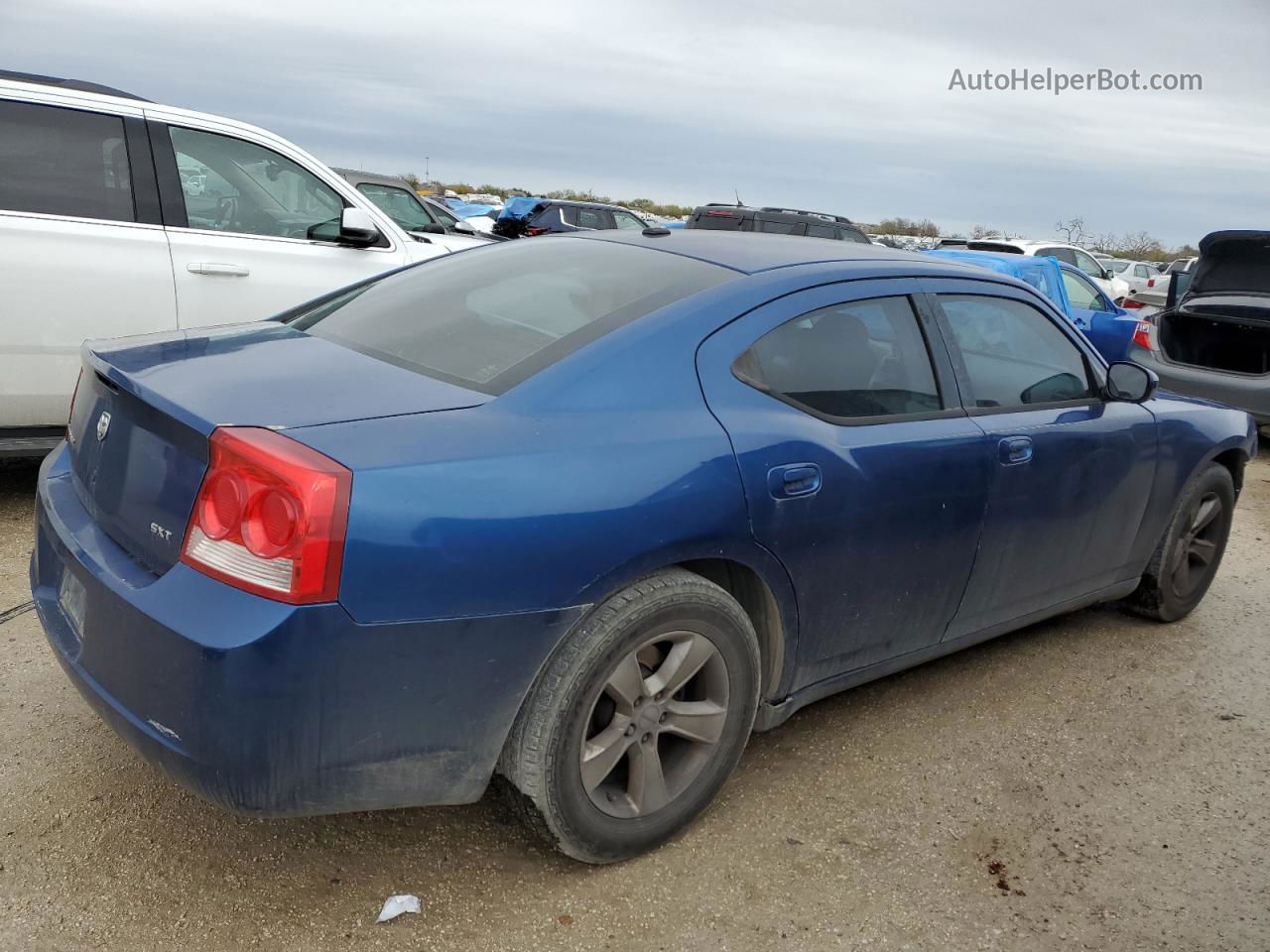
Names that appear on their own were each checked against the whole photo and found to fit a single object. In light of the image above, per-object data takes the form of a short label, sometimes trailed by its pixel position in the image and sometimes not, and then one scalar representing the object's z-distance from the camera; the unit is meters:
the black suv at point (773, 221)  15.82
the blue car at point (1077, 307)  10.11
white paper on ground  2.48
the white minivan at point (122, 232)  4.83
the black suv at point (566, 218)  21.00
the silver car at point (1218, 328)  8.81
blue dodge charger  2.15
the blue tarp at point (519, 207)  22.13
